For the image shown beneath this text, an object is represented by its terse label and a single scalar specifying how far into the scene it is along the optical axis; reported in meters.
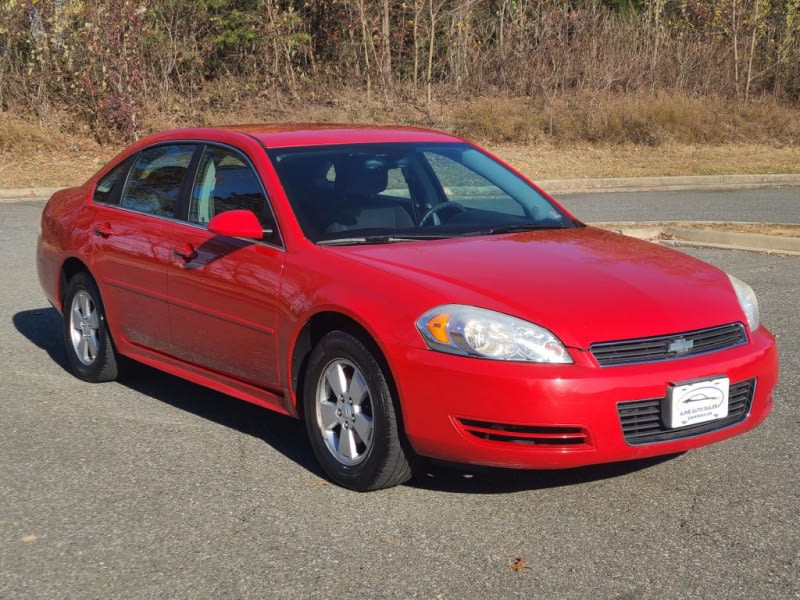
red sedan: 4.59
